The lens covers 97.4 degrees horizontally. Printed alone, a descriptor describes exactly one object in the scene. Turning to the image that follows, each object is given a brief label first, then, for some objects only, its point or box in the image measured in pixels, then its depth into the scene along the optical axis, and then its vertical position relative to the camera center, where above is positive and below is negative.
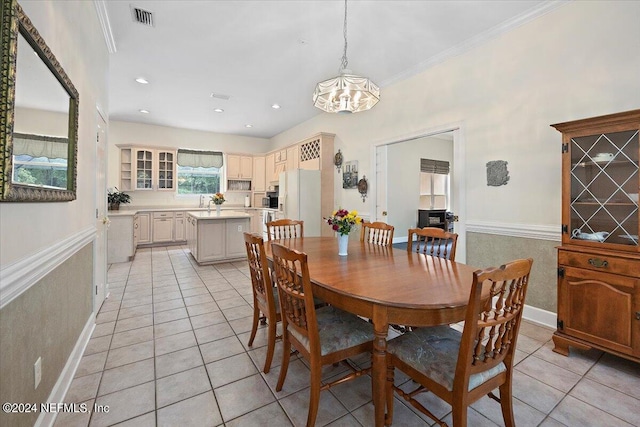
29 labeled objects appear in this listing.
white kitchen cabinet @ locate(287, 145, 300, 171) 6.32 +1.23
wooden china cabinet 1.91 -0.17
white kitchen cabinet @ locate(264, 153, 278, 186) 7.35 +1.18
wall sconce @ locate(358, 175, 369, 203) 4.73 +0.44
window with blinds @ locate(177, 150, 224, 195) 7.18 +1.05
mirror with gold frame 1.00 +0.42
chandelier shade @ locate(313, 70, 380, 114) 2.29 +1.02
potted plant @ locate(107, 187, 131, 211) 6.02 +0.25
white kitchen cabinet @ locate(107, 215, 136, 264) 5.02 -0.52
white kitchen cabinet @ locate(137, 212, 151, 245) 6.32 -0.40
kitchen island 4.83 -0.45
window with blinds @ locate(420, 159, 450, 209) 7.86 +0.85
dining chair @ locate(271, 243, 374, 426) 1.42 -0.67
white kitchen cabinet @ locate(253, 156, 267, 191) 7.81 +1.07
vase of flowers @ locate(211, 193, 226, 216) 5.49 +0.20
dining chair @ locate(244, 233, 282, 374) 1.88 -0.53
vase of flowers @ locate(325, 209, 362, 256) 2.22 -0.09
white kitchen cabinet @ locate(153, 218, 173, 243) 6.49 -0.45
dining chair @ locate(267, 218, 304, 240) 3.19 -0.21
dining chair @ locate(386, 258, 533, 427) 1.14 -0.67
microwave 7.00 +0.24
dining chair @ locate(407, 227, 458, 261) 2.20 -0.18
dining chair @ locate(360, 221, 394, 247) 2.82 -0.22
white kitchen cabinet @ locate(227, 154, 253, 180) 7.55 +1.22
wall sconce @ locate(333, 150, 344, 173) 5.33 +1.00
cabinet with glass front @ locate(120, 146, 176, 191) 6.49 +0.99
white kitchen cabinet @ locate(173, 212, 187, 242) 6.74 -0.42
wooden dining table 1.28 -0.39
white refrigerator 5.35 +0.26
